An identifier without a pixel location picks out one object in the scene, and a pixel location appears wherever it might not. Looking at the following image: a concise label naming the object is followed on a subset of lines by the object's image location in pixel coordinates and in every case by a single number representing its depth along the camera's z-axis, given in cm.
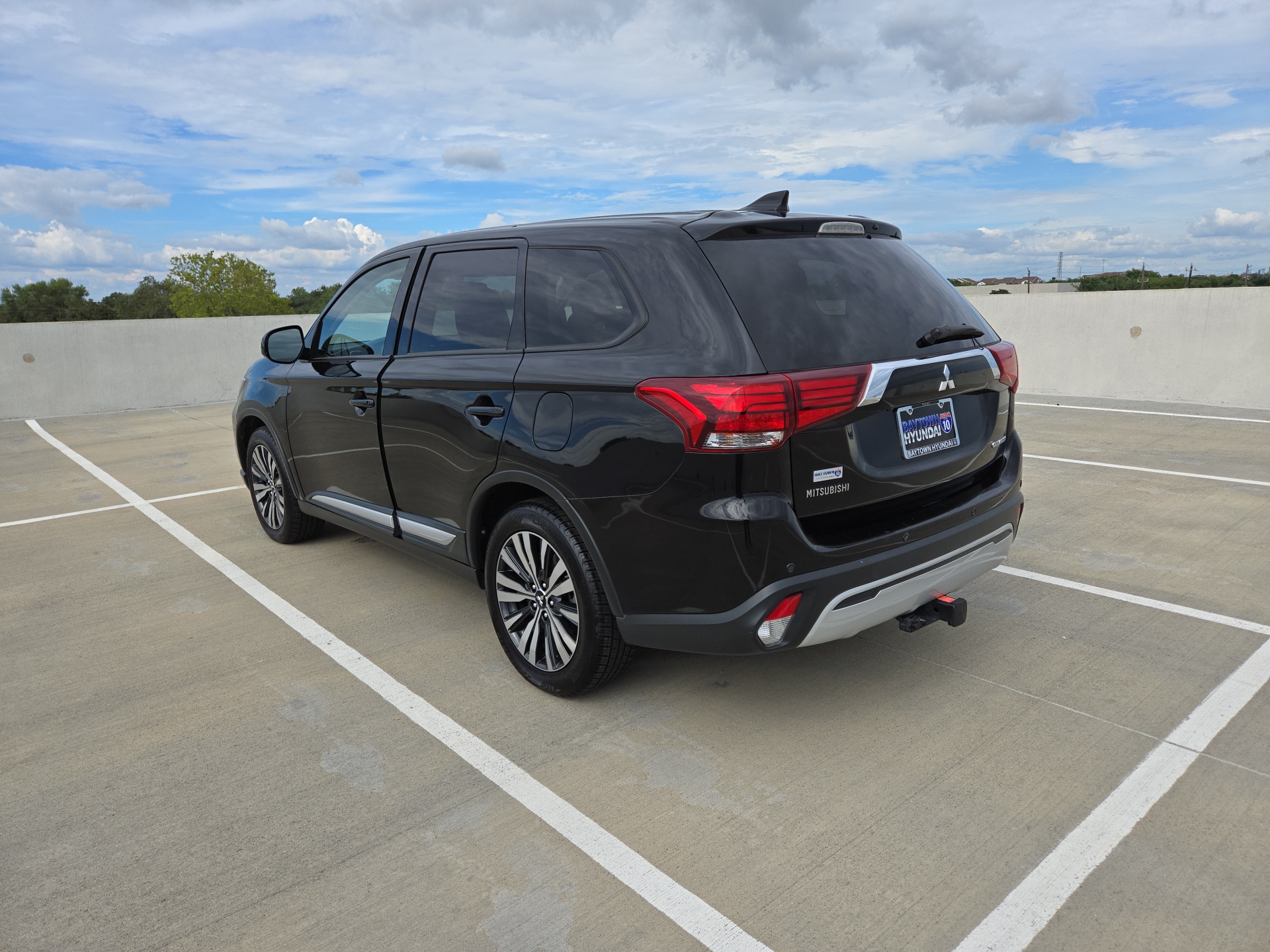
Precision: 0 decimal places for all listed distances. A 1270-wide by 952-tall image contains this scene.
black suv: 275
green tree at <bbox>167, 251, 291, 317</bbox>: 9581
